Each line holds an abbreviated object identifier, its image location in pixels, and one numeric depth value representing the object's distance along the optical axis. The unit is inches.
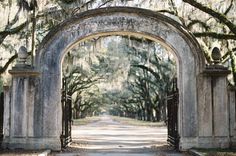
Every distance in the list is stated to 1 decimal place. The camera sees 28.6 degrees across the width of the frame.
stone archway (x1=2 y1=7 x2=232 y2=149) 588.7
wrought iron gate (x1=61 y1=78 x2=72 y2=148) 618.9
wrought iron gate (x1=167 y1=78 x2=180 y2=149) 616.2
